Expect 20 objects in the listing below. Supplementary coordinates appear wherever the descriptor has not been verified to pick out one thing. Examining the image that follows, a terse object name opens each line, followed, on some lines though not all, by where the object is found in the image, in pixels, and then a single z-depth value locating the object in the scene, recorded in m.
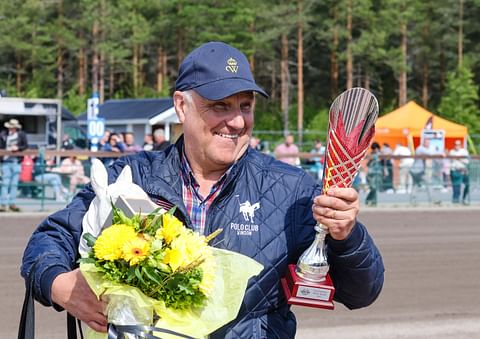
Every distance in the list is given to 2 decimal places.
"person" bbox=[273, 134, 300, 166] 20.45
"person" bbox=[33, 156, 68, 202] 17.47
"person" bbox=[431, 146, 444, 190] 20.62
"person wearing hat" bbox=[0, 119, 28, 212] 17.09
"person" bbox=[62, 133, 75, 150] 24.78
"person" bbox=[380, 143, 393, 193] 20.15
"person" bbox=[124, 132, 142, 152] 20.15
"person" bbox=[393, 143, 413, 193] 20.31
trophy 2.64
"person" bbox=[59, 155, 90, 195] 17.77
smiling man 2.82
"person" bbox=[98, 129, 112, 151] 21.32
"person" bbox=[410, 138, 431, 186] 20.39
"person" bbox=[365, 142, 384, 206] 19.95
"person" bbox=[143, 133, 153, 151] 19.75
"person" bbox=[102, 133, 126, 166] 19.20
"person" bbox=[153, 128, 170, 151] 15.08
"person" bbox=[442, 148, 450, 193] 20.72
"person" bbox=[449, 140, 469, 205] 20.80
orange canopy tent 34.19
